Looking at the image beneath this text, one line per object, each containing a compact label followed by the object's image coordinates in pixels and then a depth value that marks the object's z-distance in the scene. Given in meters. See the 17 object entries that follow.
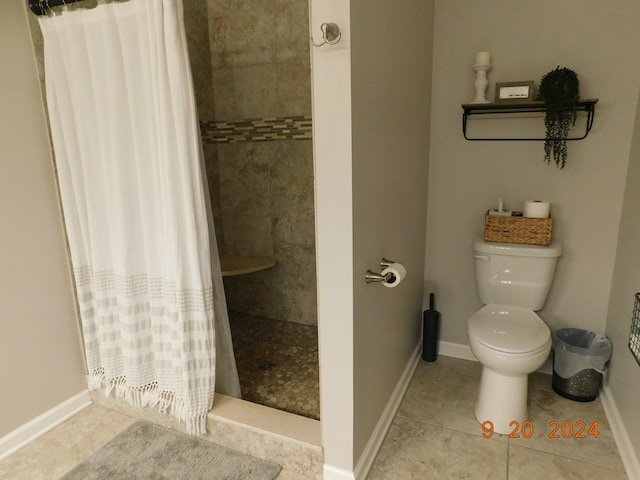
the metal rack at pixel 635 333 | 1.61
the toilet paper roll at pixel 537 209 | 2.05
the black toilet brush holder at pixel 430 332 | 2.44
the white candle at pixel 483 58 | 2.08
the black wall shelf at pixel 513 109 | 1.96
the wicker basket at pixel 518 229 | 2.04
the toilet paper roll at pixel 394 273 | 1.48
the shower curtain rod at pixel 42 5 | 1.64
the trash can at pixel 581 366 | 2.02
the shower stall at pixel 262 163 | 2.65
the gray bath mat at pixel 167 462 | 1.66
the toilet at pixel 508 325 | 1.77
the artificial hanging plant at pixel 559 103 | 1.90
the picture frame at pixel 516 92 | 2.02
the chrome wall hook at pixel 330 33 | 1.19
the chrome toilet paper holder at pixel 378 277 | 1.49
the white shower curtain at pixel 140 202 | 1.53
